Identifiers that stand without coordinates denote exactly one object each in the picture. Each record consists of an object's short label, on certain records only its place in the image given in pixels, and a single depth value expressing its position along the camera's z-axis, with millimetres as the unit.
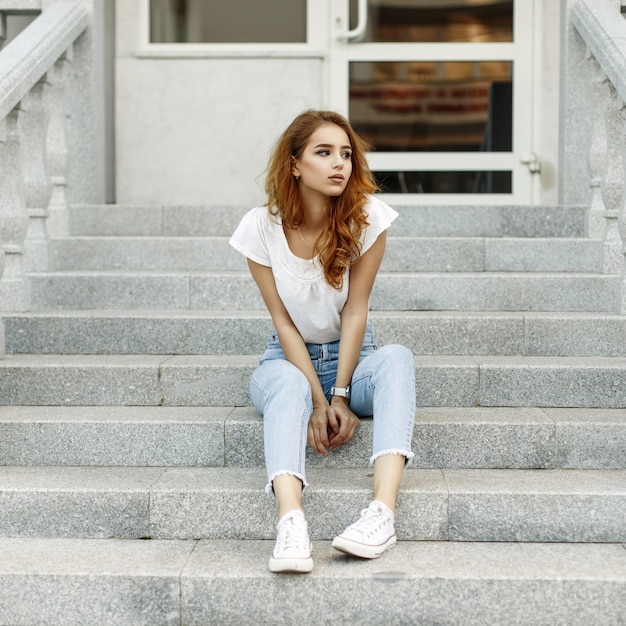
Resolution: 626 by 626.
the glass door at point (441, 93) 5984
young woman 2955
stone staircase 2600
